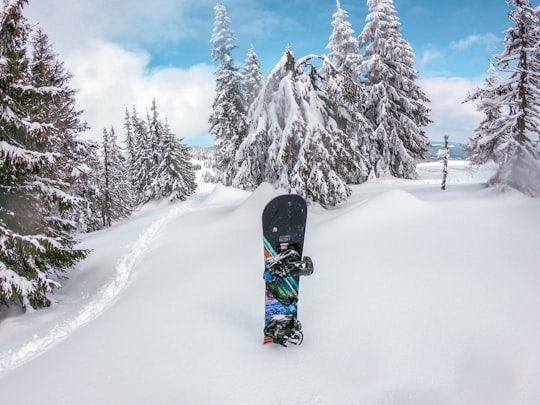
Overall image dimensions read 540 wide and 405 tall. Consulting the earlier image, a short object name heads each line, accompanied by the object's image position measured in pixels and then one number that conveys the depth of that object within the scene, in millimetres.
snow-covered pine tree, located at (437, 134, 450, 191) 15238
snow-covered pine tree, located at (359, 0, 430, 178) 22125
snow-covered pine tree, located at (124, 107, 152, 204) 41156
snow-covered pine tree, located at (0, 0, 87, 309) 7215
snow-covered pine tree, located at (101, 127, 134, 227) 27609
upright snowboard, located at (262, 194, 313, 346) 4820
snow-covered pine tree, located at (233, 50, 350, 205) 12258
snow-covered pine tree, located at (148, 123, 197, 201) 35216
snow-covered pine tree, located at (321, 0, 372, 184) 12695
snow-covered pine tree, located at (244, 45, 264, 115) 30344
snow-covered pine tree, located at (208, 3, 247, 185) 27938
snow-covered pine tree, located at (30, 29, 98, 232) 12562
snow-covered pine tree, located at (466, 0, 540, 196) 10789
